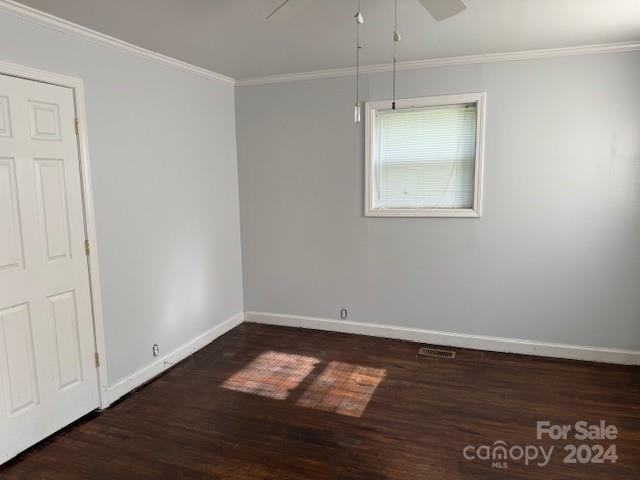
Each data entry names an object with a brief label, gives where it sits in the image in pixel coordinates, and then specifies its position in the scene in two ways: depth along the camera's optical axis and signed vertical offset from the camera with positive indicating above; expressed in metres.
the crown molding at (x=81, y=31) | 2.34 +1.04
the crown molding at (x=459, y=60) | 3.27 +1.09
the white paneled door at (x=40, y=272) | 2.37 -0.45
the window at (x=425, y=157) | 3.72 +0.30
